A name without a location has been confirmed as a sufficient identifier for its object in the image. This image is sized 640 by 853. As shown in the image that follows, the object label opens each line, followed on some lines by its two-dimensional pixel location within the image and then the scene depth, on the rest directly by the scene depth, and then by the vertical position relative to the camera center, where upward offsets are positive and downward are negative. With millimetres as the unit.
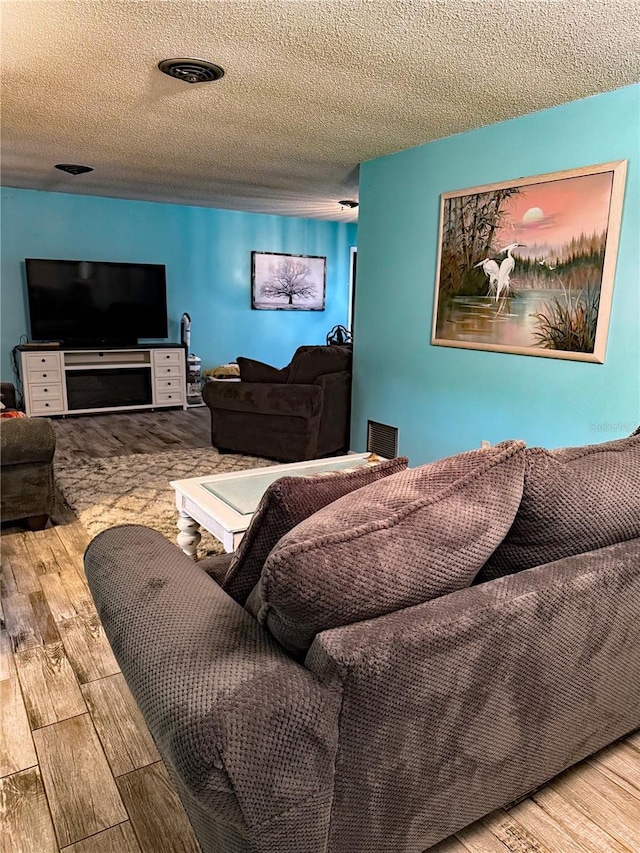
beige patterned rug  3266 -1211
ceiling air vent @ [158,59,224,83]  2483 +977
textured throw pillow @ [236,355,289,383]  4734 -562
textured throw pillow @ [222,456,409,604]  1209 -427
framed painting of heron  2848 +240
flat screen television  5805 -50
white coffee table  2188 -800
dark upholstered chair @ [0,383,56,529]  2971 -887
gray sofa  895 -600
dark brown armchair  4500 -804
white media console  5694 -831
